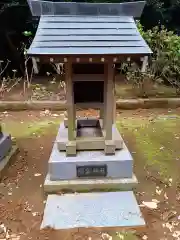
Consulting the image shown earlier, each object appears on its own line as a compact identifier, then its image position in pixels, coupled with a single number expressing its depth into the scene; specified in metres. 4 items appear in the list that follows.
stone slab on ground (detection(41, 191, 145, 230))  2.36
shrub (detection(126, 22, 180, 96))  5.45
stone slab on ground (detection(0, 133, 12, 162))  3.30
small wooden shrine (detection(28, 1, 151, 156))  2.45
